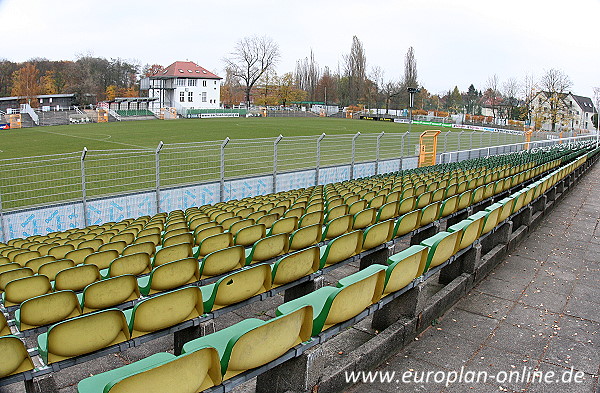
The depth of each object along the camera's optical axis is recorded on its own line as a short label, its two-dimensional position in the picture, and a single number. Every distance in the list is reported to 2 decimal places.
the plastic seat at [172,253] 4.64
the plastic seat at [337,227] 5.48
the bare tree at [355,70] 92.19
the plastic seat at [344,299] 2.93
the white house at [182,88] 82.31
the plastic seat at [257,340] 2.44
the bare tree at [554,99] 65.75
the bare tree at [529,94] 71.56
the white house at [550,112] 65.56
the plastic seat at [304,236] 5.02
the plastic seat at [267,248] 4.64
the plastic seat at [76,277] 4.09
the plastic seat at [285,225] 5.63
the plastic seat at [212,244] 4.99
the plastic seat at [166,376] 1.96
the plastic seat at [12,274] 4.47
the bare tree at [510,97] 85.56
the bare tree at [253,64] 94.75
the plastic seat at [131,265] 4.37
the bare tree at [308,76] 115.25
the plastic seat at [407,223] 5.66
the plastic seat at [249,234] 5.34
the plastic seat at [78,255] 5.38
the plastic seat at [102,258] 4.99
